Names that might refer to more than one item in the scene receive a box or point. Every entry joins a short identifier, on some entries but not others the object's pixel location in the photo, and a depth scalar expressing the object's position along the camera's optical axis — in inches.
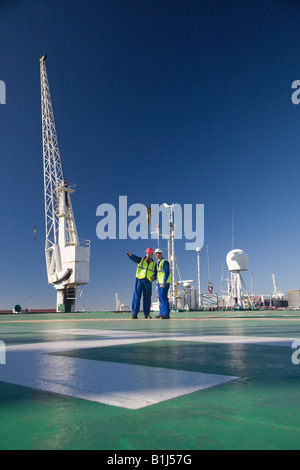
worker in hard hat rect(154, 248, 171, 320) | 442.0
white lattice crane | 1347.2
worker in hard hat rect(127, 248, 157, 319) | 468.8
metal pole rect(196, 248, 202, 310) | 1567.5
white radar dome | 1242.6
